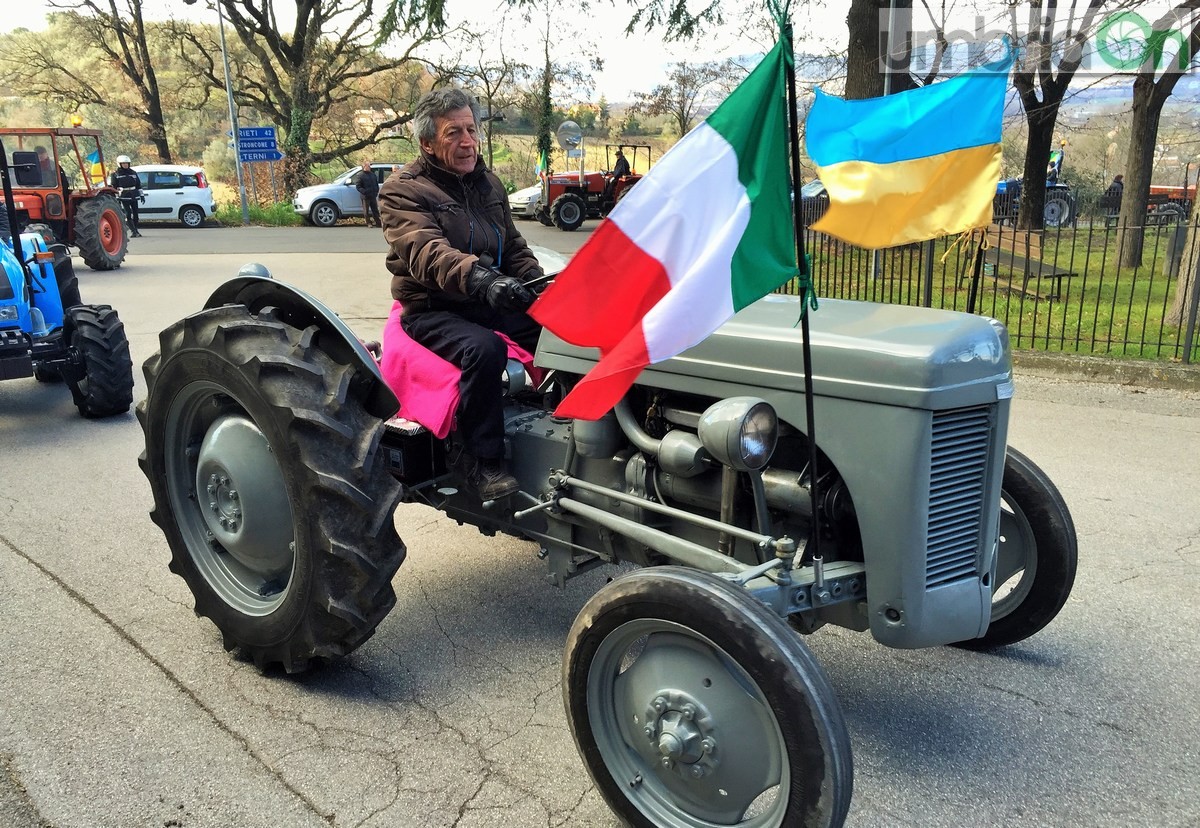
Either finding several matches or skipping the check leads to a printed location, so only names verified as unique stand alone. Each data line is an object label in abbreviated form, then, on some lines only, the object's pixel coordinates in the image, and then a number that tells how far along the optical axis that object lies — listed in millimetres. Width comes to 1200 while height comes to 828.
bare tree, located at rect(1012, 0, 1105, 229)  9438
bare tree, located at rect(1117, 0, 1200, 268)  14016
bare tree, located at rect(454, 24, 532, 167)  35719
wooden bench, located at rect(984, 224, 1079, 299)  10047
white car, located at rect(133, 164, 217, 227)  27203
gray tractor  2389
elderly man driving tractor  3320
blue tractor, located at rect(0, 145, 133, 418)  6945
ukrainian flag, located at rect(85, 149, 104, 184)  17562
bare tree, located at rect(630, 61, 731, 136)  34594
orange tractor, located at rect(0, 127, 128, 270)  15914
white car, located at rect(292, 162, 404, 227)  28109
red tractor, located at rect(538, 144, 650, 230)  25844
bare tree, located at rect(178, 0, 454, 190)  35156
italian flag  2164
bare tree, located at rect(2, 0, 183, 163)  37656
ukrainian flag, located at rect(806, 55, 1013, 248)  3203
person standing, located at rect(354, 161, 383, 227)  26656
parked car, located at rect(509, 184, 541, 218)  27578
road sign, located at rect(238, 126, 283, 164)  29375
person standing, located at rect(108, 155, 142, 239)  21953
